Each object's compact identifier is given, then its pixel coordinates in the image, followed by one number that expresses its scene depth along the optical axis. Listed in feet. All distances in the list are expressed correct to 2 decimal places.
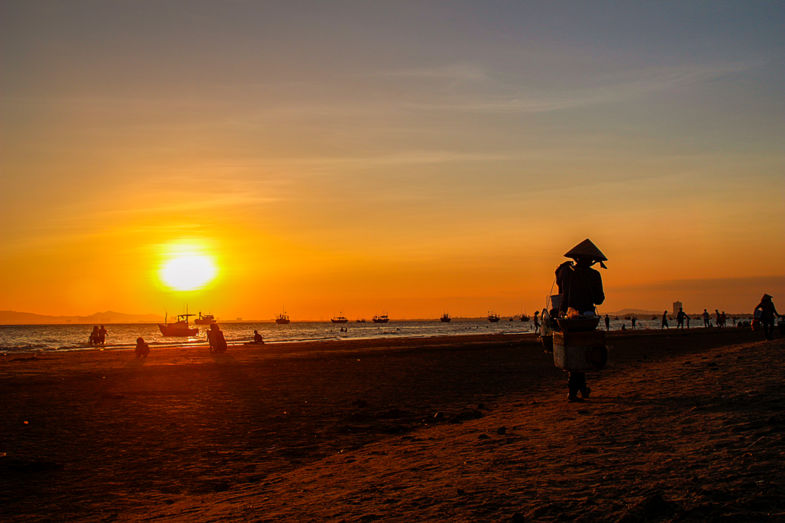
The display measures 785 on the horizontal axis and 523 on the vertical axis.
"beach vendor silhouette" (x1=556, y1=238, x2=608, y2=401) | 37.50
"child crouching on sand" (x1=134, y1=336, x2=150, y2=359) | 125.49
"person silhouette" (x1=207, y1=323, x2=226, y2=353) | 138.62
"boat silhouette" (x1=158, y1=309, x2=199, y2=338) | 362.53
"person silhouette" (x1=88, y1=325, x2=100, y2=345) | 228.63
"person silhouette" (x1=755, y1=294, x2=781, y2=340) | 96.73
